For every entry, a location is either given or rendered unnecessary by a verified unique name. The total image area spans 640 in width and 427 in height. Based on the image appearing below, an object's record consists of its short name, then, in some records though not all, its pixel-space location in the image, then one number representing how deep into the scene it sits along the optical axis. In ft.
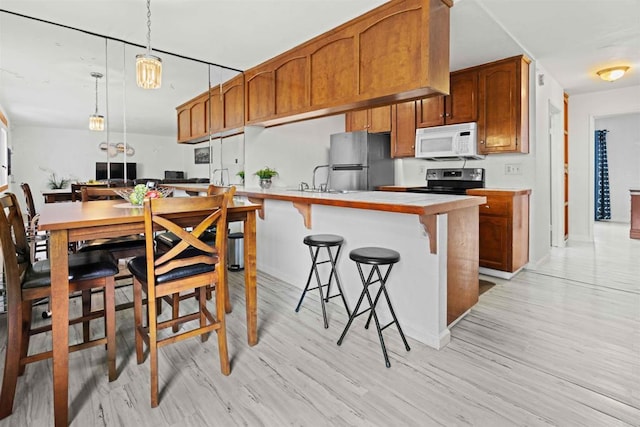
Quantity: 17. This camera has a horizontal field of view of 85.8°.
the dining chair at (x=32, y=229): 8.26
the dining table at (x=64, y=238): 4.75
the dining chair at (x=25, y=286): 4.85
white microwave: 13.23
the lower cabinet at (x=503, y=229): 11.68
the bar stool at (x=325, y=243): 7.63
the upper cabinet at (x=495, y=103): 12.19
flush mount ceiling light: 13.79
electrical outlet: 13.37
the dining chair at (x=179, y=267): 5.14
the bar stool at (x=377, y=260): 6.24
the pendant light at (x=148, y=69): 8.33
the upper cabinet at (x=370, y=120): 16.21
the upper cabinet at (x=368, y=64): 7.93
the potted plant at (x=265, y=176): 13.66
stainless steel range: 14.21
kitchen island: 6.86
